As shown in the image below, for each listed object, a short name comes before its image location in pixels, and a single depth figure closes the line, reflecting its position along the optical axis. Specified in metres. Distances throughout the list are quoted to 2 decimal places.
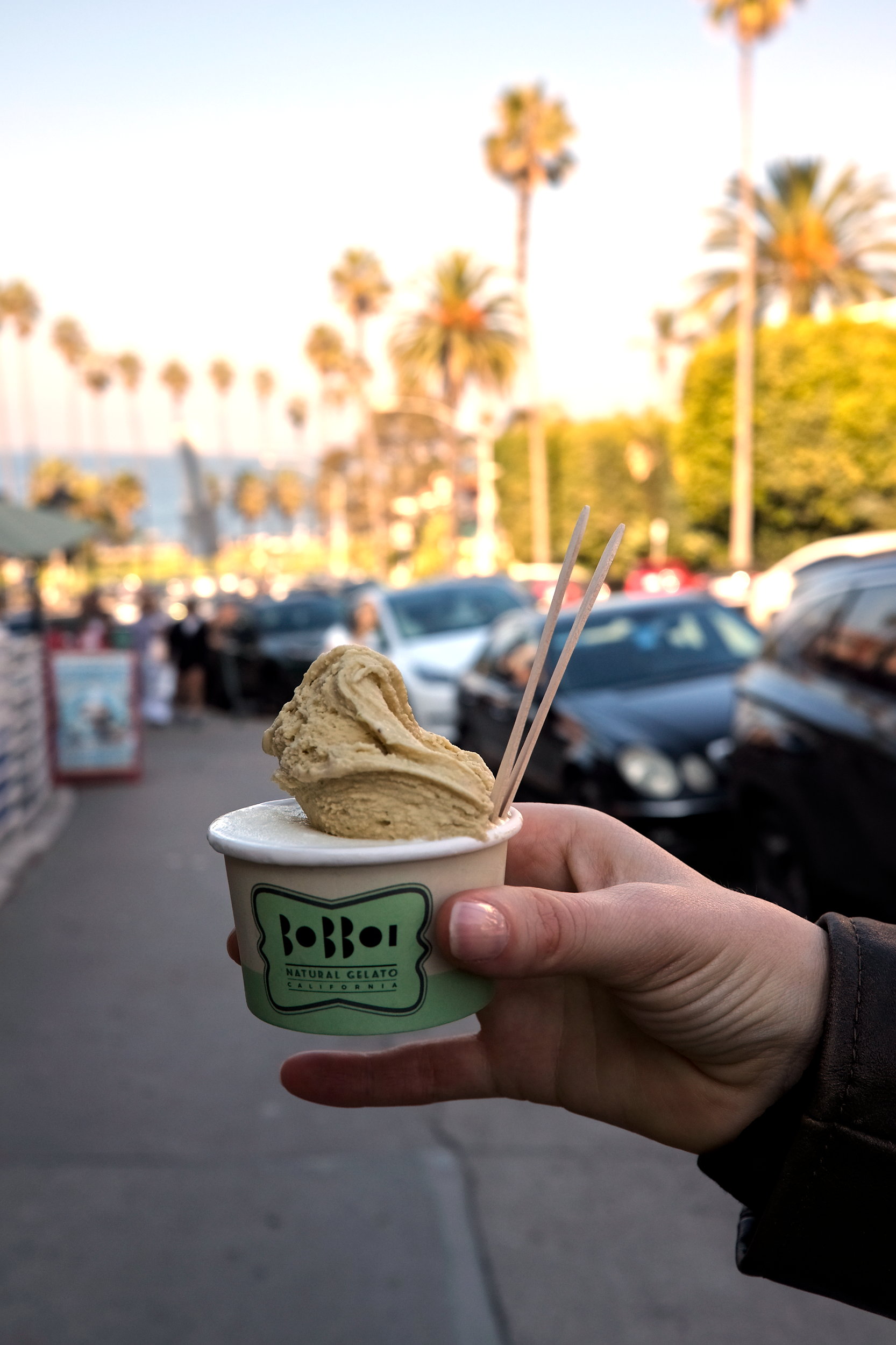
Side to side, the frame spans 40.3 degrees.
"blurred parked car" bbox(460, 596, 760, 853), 6.70
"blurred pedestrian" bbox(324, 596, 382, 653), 13.89
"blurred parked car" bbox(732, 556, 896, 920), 4.74
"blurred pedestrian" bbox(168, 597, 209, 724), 18.59
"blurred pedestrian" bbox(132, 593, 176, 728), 18.66
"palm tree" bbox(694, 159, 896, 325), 46.94
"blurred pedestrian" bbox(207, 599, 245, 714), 20.20
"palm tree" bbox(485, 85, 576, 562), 44.44
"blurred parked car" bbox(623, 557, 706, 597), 25.16
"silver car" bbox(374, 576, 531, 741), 12.37
